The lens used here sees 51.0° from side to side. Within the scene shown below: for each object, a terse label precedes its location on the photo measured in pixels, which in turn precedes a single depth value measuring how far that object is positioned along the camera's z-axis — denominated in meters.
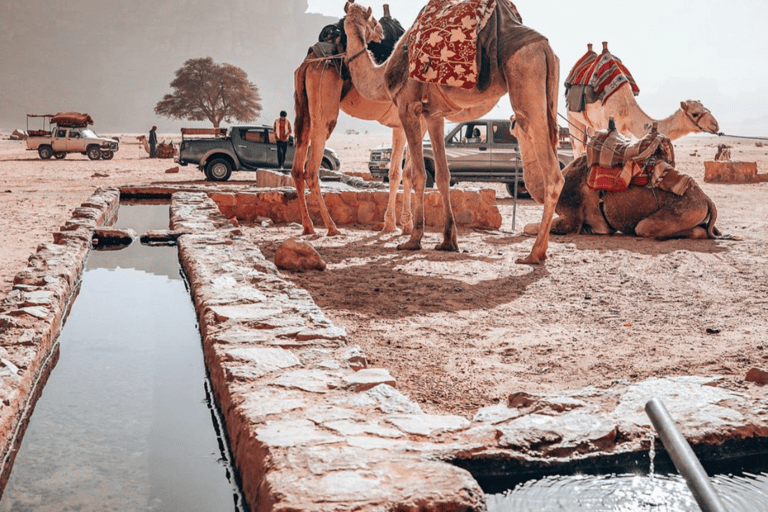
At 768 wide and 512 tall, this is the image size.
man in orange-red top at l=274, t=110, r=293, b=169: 20.33
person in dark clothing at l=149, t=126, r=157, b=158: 36.56
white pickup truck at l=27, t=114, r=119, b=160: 32.78
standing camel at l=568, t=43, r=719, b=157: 11.51
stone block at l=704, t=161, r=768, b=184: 19.66
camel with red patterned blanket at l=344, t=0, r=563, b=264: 7.43
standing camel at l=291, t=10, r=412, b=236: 9.98
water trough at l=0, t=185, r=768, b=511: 2.45
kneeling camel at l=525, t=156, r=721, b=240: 9.50
